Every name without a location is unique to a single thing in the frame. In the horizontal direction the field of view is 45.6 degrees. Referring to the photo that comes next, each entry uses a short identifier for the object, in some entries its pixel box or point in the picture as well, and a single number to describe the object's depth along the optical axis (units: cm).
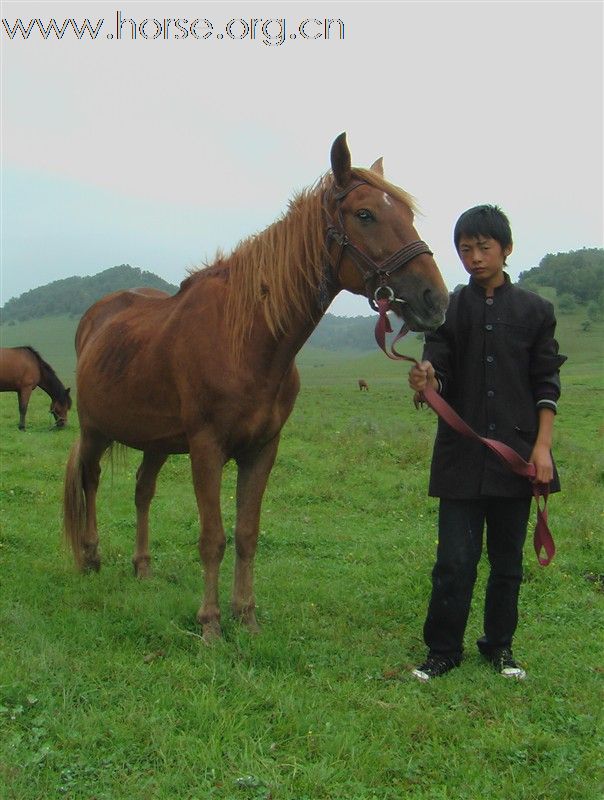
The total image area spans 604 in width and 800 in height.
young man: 380
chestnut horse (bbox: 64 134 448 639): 377
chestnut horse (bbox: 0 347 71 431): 1628
